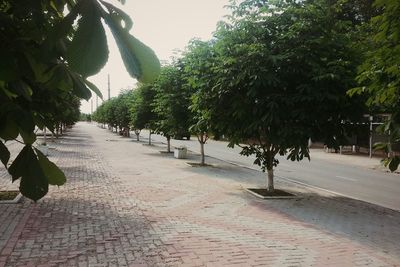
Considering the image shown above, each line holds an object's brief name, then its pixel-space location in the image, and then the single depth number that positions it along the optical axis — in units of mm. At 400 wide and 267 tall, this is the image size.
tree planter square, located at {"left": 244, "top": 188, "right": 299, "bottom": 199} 11711
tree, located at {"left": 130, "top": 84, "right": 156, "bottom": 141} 29328
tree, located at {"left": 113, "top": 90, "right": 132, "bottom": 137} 48844
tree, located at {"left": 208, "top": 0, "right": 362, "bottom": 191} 10320
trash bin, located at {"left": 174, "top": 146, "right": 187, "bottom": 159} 24123
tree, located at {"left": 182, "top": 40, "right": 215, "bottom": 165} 12445
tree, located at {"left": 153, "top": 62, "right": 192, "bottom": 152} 21062
